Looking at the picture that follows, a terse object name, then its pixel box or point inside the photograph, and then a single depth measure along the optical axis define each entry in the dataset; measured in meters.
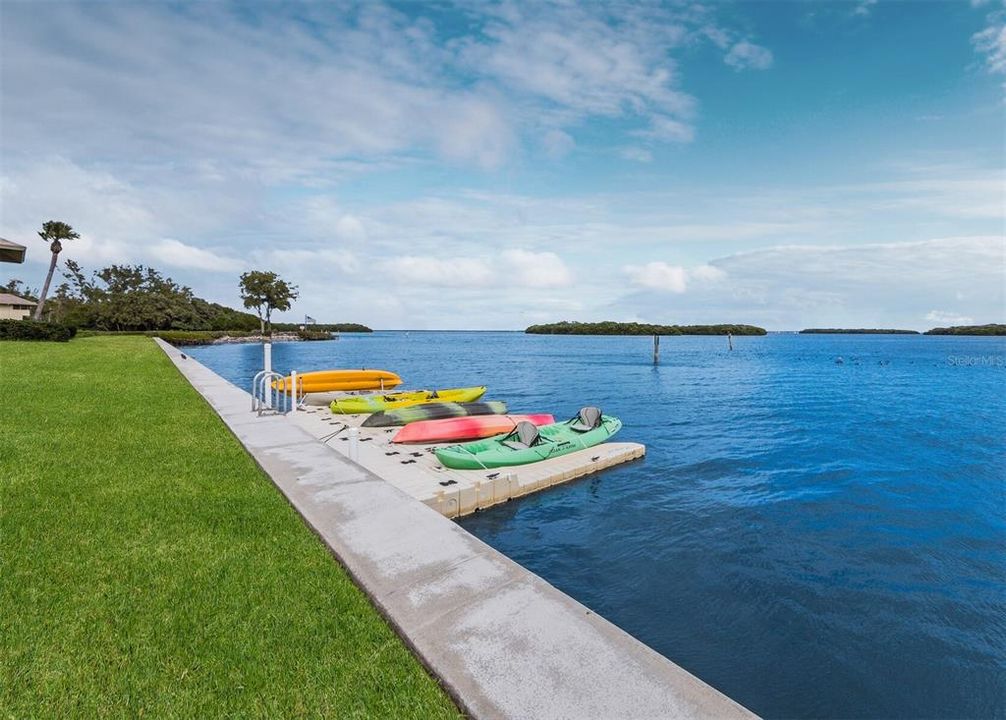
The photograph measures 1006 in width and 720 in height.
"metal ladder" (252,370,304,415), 14.39
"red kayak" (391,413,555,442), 14.92
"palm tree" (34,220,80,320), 44.59
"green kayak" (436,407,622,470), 12.47
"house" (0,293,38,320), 46.41
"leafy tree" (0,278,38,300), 88.50
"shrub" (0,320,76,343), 31.48
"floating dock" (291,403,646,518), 10.70
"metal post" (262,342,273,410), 14.88
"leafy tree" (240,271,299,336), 91.31
